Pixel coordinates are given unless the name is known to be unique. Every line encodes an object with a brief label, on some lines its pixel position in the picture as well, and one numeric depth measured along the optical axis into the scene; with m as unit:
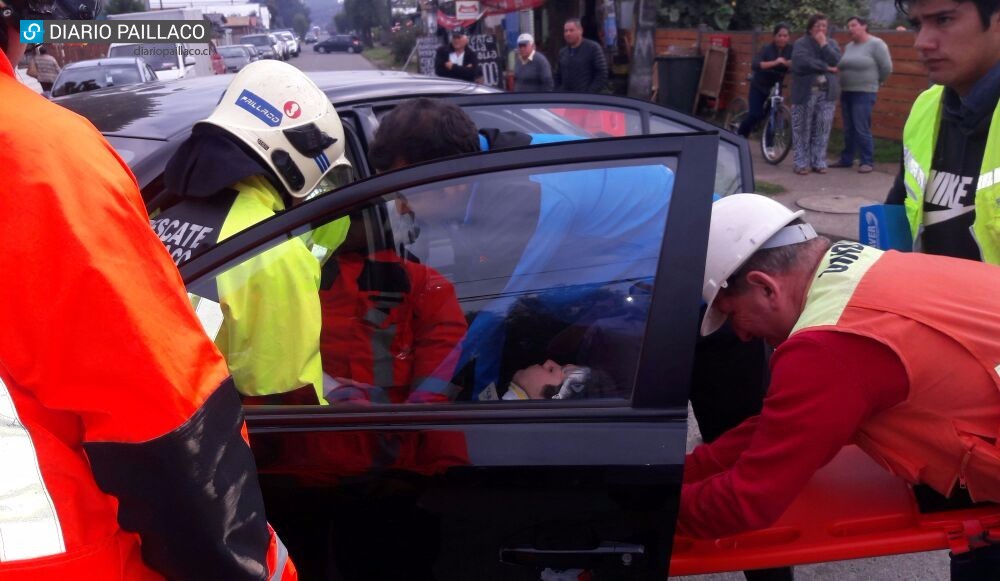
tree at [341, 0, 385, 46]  74.90
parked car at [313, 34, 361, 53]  66.50
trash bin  12.79
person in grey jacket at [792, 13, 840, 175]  8.84
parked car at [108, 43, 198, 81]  16.20
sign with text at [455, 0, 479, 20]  14.37
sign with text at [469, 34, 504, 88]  12.02
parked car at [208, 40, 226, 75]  21.17
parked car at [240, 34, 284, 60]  42.34
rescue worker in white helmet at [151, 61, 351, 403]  1.82
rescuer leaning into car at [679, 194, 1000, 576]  1.53
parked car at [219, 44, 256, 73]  26.70
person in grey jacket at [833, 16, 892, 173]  8.78
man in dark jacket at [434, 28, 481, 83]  11.65
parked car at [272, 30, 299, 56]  55.84
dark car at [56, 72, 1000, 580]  1.64
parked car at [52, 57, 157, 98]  12.62
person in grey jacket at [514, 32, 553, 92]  10.70
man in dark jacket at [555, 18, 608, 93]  10.23
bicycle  9.66
